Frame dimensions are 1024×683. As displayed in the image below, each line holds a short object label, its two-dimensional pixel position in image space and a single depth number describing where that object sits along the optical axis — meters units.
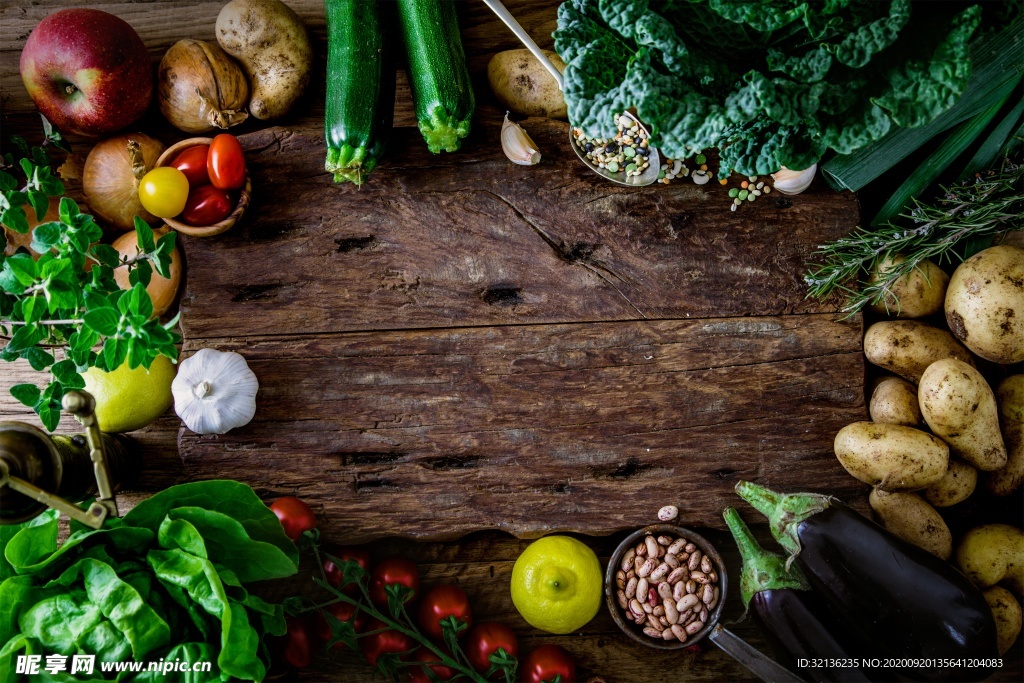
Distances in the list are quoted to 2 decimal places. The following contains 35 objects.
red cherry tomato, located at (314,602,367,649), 0.64
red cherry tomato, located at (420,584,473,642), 0.65
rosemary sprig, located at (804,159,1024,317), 0.62
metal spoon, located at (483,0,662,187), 0.66
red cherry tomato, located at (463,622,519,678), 0.65
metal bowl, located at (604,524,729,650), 0.63
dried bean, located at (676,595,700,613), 0.63
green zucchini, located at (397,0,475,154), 0.63
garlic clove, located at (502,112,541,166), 0.65
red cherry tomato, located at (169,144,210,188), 0.64
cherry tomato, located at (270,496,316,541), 0.62
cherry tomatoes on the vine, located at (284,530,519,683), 0.61
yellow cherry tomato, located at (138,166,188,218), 0.62
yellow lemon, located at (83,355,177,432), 0.63
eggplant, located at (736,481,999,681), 0.60
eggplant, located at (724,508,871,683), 0.61
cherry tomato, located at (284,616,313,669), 0.64
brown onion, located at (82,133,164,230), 0.66
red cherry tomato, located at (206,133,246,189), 0.63
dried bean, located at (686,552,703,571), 0.64
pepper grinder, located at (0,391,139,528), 0.52
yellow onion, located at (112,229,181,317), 0.65
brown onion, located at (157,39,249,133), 0.65
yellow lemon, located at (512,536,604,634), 0.62
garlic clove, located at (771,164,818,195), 0.65
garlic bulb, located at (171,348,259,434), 0.62
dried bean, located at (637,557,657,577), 0.63
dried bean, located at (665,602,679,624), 0.63
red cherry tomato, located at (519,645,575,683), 0.64
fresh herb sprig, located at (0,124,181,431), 0.53
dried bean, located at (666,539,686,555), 0.64
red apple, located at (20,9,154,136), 0.63
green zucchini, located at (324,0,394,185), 0.63
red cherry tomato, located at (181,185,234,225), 0.63
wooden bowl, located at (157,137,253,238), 0.64
